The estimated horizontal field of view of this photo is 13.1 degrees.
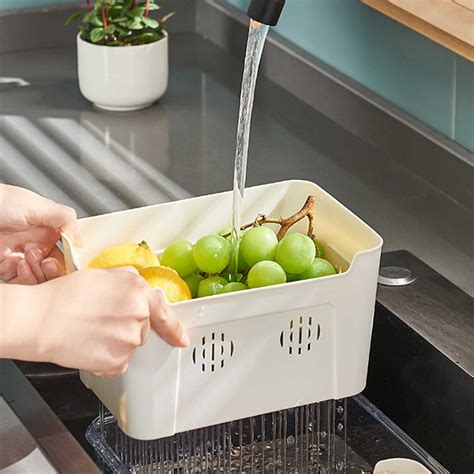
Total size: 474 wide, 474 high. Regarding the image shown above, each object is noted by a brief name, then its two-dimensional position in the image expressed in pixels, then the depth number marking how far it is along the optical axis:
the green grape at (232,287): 1.48
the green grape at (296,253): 1.48
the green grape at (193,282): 1.52
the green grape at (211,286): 1.49
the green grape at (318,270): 1.50
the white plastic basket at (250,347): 1.44
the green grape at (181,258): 1.52
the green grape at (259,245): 1.50
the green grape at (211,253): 1.49
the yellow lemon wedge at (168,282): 1.46
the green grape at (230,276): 1.52
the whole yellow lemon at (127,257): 1.48
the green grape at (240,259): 1.52
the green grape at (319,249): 1.54
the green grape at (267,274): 1.47
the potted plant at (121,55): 2.24
